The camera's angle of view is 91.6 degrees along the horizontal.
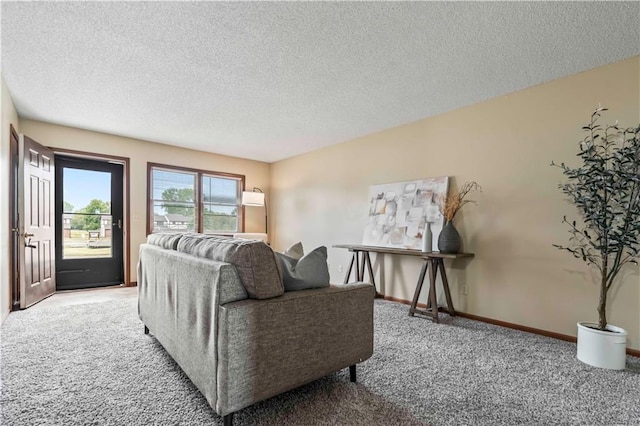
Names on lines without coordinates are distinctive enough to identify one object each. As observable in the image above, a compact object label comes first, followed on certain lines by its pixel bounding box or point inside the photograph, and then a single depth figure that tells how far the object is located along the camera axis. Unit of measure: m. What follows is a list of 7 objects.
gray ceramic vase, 3.44
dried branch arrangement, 3.57
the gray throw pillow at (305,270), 1.80
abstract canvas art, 3.84
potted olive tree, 2.32
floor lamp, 6.05
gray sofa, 1.47
